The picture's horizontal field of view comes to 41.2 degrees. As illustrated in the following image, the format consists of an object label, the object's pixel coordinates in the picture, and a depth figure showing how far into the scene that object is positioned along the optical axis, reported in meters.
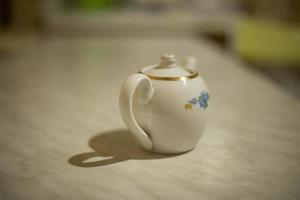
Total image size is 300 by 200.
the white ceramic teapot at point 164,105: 0.69
